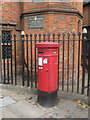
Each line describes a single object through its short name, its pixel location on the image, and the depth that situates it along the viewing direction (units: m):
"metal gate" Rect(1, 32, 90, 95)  4.40
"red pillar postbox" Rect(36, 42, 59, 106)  2.50
